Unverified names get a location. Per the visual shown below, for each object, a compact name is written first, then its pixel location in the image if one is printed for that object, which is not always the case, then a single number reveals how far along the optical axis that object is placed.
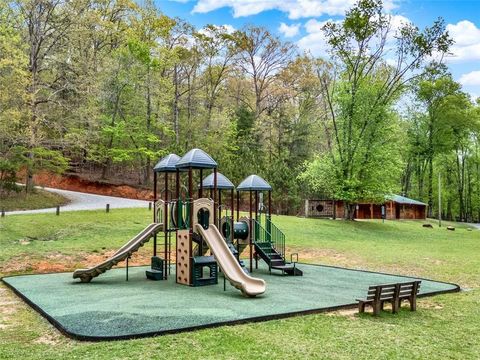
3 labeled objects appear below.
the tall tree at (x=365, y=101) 32.56
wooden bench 9.27
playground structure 12.09
